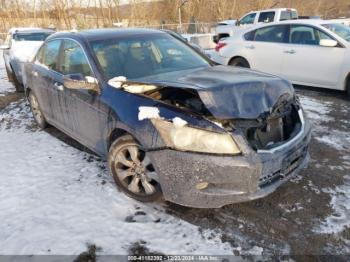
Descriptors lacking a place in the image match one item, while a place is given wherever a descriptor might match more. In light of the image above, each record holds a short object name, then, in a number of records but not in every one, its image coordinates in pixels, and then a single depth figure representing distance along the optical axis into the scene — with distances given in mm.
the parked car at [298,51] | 6785
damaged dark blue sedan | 2830
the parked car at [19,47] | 8773
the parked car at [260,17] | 15289
